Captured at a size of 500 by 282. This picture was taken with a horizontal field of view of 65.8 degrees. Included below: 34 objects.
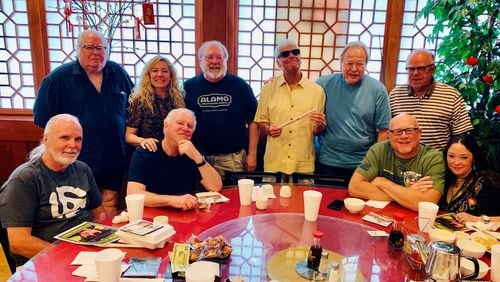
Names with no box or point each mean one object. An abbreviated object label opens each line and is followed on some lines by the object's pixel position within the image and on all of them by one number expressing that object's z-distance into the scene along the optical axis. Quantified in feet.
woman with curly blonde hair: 8.52
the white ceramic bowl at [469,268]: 4.37
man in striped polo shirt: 8.54
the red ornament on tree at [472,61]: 9.53
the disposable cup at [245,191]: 6.38
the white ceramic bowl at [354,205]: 6.20
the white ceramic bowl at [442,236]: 5.07
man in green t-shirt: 6.61
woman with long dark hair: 6.81
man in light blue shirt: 8.69
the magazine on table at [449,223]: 5.72
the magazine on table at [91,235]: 5.02
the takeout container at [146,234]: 4.84
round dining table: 4.51
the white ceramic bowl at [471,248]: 4.84
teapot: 4.09
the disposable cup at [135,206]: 5.46
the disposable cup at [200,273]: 3.72
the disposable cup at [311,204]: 5.82
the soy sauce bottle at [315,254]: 4.59
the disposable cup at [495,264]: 4.33
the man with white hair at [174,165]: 6.93
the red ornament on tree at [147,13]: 10.96
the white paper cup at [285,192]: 6.97
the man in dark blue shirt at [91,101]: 8.67
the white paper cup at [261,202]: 6.31
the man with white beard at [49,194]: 5.49
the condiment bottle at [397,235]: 5.13
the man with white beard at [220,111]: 9.20
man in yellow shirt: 8.80
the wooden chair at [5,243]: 5.55
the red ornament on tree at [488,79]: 9.48
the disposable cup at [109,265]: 3.92
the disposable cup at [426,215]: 5.53
